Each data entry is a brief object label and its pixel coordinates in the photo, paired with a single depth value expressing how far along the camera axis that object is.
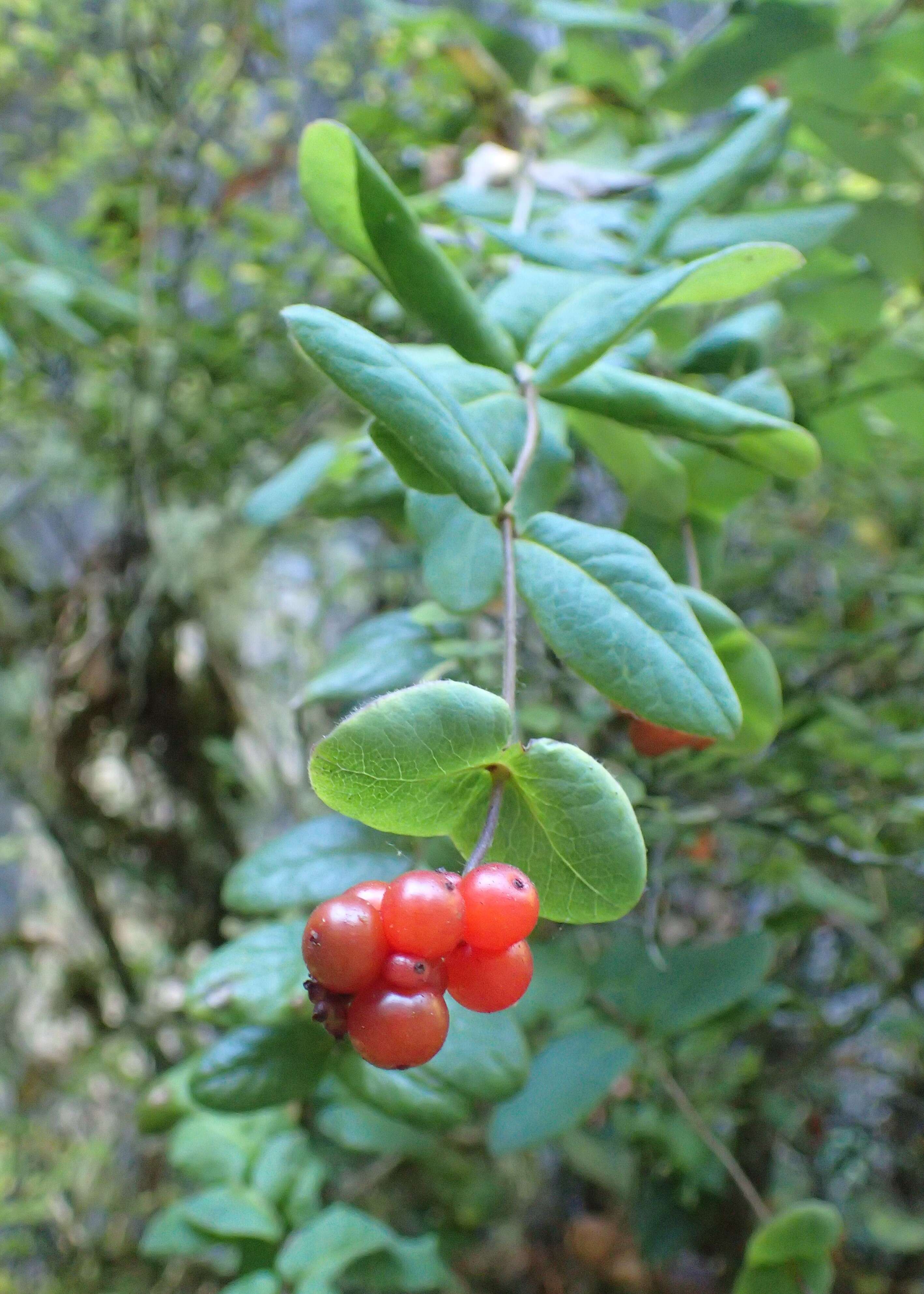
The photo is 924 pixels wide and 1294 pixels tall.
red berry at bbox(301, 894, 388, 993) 0.13
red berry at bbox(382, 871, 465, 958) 0.13
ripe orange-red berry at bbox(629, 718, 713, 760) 0.20
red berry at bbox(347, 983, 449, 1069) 0.13
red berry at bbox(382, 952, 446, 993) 0.14
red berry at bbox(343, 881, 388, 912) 0.14
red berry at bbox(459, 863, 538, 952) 0.13
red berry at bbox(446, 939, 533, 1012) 0.14
